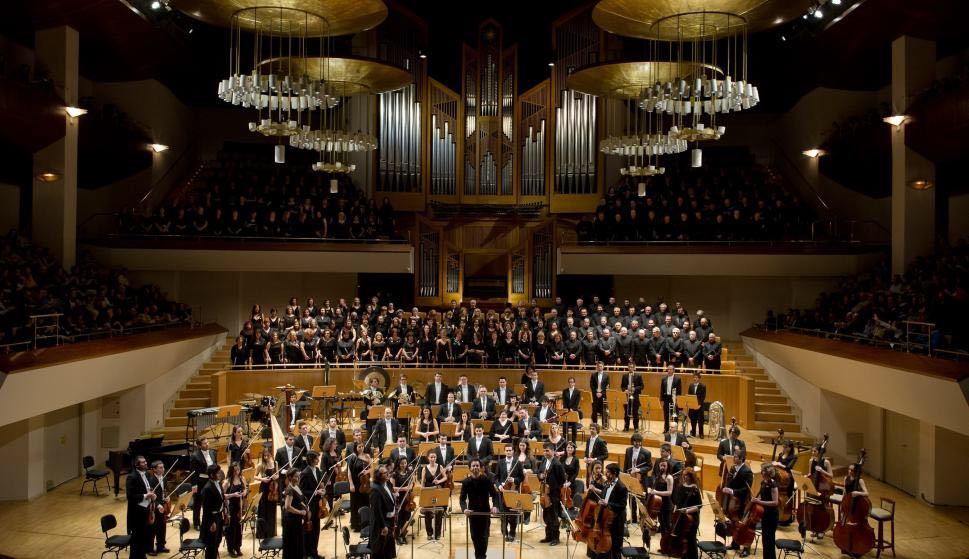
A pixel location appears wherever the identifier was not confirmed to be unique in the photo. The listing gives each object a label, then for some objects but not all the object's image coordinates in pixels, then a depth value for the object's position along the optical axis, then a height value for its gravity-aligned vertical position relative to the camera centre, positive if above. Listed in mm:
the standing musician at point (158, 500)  9669 -2325
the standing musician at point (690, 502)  9203 -2185
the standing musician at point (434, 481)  10109 -2167
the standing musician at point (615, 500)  9180 -2152
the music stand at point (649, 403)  13500 -1649
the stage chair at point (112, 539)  9391 -2699
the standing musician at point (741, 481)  9648 -2037
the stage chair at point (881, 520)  10159 -2602
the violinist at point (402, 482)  9562 -2063
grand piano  12227 -2264
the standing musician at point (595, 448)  10969 -1912
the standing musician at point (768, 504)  9359 -2228
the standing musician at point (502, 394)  13201 -1508
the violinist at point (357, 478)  10281 -2174
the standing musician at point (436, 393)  13758 -1543
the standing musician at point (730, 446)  10577 -1852
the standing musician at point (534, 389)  13906 -1488
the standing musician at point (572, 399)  13531 -1590
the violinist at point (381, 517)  9156 -2340
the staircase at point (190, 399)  14812 -1879
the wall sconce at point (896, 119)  14609 +3018
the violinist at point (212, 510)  9398 -2326
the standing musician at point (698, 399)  13562 -1591
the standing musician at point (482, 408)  13039 -1681
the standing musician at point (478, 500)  9492 -2227
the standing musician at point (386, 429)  11805 -1833
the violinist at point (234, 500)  9555 -2279
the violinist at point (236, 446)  10543 -1846
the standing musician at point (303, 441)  10766 -1828
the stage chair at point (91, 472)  12508 -2571
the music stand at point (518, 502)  9320 -2208
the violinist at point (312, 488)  9500 -2107
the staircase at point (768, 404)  14867 -1870
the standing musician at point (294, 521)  9164 -2393
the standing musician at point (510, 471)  10234 -2079
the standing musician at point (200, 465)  10227 -2017
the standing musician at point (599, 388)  14172 -1488
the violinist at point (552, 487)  10258 -2262
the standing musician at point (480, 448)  11031 -1929
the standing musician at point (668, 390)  13844 -1474
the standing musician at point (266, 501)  10008 -2430
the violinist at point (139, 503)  9531 -2288
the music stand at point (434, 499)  9250 -2175
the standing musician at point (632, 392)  14008 -1539
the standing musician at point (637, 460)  10461 -1986
